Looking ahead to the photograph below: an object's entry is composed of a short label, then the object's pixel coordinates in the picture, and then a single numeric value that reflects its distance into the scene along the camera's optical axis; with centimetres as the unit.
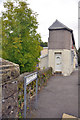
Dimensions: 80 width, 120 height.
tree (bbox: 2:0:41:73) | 612
